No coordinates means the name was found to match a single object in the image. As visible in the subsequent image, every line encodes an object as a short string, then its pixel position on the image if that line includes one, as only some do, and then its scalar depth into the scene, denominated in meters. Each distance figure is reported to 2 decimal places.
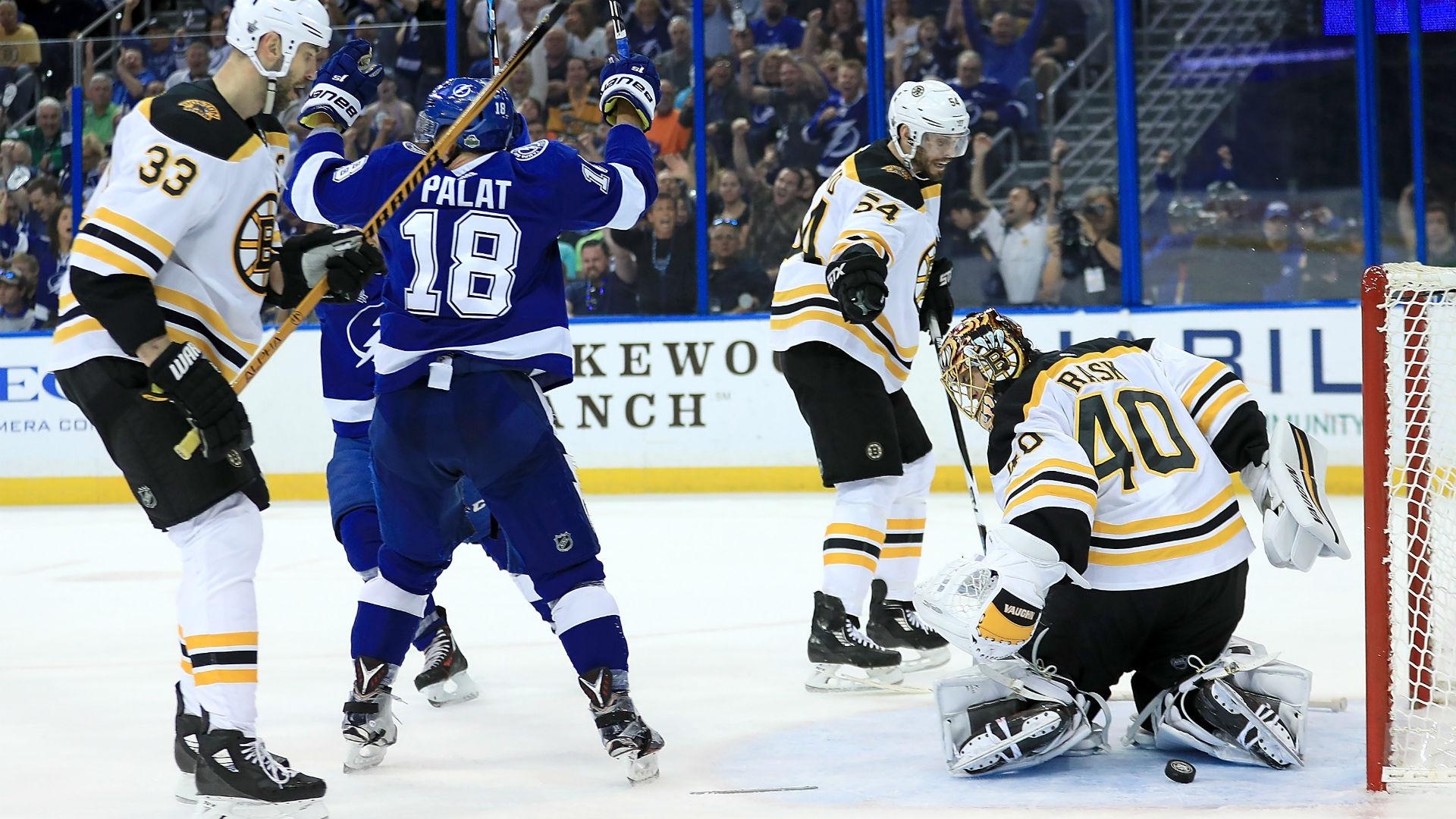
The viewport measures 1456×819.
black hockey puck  5.11
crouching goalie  5.23
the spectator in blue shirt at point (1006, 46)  16.39
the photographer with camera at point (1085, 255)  15.60
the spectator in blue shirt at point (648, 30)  16.93
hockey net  4.94
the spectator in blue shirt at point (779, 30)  16.87
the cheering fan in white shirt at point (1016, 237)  15.85
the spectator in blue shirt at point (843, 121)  16.47
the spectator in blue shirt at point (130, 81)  17.05
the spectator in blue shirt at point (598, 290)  16.36
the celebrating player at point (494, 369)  5.46
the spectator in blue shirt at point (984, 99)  16.31
